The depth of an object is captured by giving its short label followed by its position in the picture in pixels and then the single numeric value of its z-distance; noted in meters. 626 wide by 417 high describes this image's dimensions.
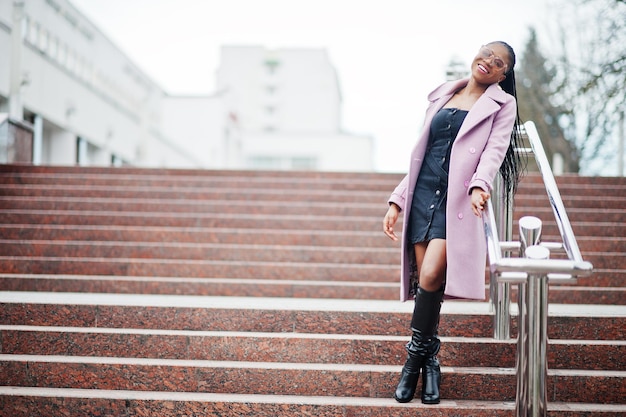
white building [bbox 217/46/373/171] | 63.94
